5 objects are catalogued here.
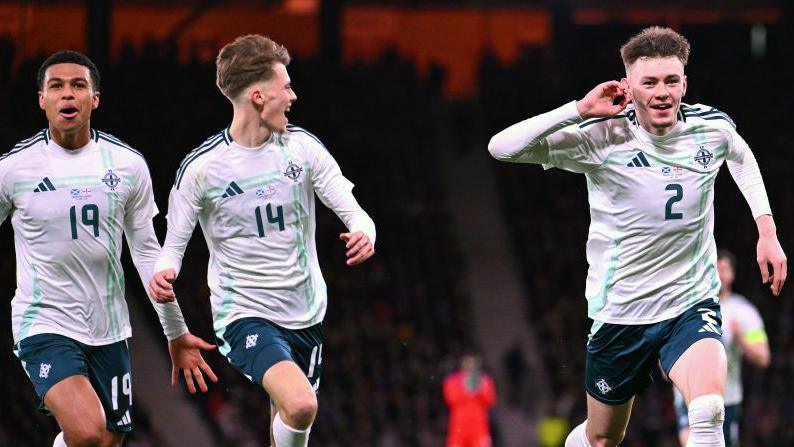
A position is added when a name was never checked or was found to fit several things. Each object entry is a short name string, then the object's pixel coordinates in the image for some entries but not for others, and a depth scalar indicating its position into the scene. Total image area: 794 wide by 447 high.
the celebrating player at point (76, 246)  12.34
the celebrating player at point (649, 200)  12.10
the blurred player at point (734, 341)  19.12
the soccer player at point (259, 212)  12.38
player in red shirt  31.05
